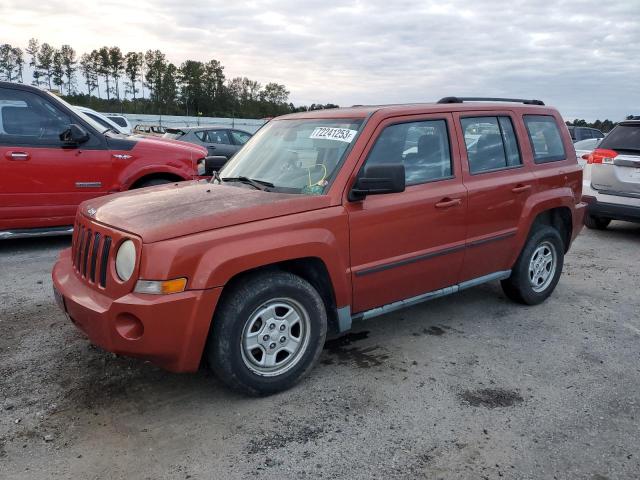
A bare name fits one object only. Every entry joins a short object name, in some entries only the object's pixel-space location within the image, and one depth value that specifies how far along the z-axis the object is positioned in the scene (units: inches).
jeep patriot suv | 116.3
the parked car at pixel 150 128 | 1045.8
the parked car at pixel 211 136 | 597.6
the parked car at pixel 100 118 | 417.1
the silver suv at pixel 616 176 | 298.5
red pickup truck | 246.8
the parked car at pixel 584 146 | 492.0
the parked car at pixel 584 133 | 738.8
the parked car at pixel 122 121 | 660.7
